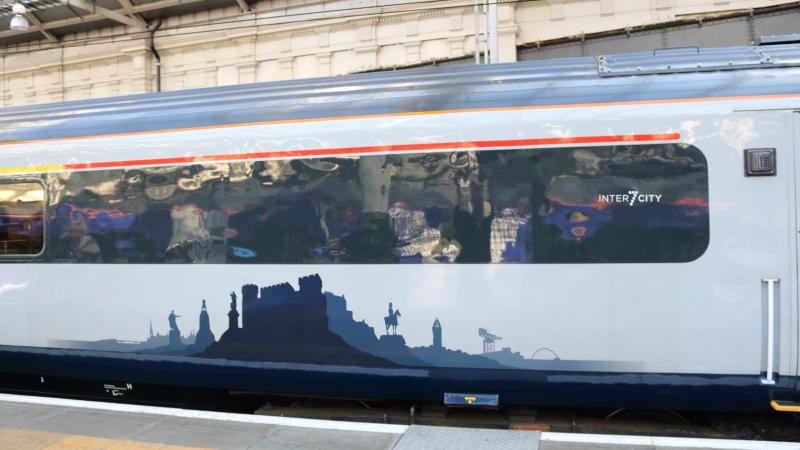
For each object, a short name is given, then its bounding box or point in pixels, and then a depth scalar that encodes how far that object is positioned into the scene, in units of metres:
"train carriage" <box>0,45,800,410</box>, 3.39
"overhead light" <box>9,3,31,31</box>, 12.23
